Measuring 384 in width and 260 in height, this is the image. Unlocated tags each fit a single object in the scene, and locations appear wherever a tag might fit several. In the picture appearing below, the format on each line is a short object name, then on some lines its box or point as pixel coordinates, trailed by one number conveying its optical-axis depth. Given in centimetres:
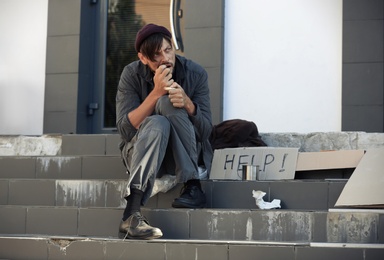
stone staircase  931
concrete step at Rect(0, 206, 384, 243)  945
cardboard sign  1156
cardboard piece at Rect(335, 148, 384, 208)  984
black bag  1288
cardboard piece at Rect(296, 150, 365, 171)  1145
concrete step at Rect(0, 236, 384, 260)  886
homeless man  973
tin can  1138
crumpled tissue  1046
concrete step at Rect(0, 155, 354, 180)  1265
